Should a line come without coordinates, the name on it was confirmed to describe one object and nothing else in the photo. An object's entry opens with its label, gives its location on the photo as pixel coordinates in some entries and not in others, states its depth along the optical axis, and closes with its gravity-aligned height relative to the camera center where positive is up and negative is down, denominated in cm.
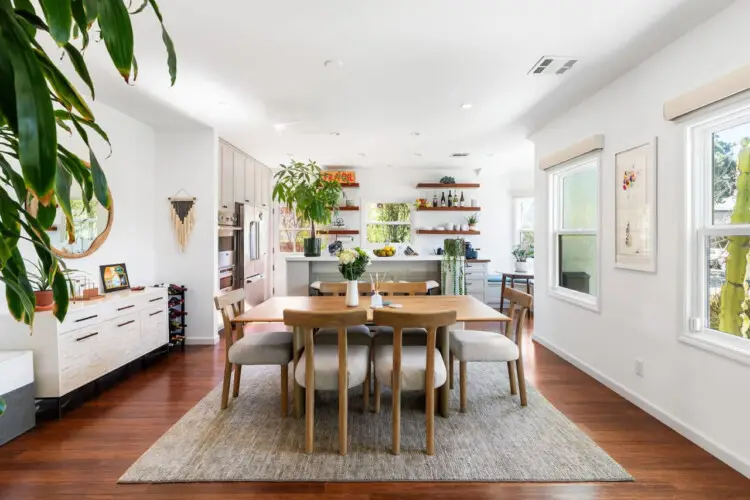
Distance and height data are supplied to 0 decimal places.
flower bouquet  303 -16
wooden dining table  269 -45
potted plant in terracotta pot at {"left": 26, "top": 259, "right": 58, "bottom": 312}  283 -31
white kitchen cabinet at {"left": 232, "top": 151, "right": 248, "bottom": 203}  558 +97
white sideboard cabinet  280 -68
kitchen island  564 -32
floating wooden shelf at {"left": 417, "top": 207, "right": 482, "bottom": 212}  762 +68
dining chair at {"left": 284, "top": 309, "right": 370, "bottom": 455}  224 -69
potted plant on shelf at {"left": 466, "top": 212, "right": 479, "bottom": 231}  765 +46
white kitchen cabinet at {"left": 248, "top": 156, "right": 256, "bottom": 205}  610 +102
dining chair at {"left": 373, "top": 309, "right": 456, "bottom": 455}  224 -70
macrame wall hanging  470 +35
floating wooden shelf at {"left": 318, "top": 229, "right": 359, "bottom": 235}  765 +29
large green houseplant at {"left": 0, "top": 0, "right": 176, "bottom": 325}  62 +22
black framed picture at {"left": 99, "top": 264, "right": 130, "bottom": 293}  379 -27
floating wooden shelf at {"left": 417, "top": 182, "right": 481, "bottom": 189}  757 +110
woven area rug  215 -116
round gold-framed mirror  339 +16
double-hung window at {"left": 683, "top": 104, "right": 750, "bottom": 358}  232 +6
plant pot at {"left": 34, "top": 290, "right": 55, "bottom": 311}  283 -35
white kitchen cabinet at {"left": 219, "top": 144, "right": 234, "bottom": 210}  514 +88
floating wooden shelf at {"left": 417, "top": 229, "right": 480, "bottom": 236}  761 +25
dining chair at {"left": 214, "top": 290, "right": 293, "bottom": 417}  283 -71
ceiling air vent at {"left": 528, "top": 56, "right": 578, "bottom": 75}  293 +131
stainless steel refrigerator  573 -8
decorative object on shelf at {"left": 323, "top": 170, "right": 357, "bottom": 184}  752 +128
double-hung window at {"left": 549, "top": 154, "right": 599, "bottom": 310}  389 +13
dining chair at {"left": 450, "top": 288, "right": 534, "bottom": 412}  284 -70
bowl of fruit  606 -8
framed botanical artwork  288 +27
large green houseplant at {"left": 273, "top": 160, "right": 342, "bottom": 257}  423 +49
